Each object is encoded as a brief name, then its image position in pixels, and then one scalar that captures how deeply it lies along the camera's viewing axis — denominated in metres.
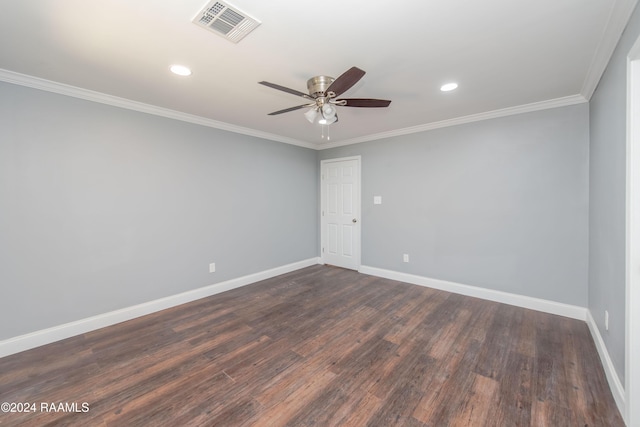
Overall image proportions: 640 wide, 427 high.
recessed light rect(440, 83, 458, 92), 2.52
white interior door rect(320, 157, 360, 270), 4.81
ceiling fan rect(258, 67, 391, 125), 2.19
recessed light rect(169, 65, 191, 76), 2.17
